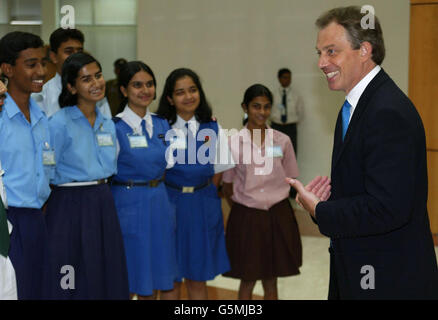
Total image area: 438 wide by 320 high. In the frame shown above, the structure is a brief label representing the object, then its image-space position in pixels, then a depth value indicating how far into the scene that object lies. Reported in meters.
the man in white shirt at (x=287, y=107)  6.95
